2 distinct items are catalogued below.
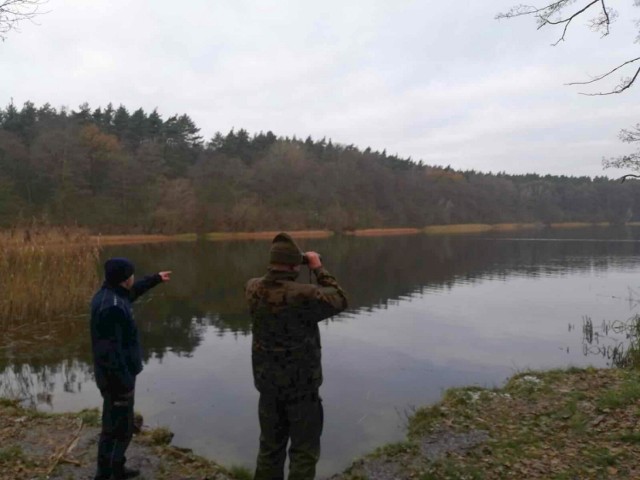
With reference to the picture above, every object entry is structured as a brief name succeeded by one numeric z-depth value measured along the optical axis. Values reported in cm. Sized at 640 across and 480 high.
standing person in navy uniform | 394
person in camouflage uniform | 356
